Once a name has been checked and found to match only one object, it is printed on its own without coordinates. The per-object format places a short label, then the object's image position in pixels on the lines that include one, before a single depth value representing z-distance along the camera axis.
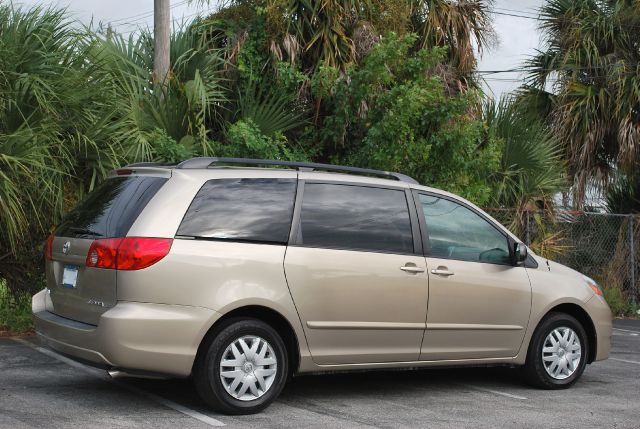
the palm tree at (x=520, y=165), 15.64
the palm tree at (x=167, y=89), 11.96
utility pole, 13.31
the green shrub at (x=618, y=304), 16.16
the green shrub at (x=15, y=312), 10.85
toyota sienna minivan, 6.59
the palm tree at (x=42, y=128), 10.44
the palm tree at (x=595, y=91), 18.86
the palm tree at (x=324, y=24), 14.77
